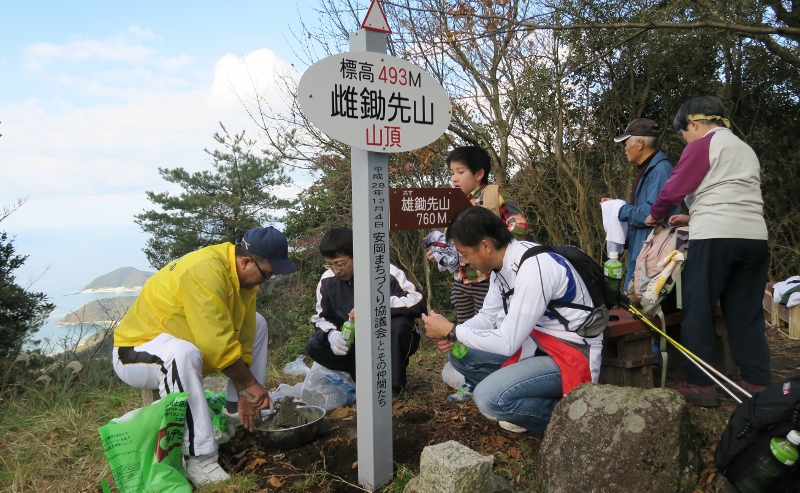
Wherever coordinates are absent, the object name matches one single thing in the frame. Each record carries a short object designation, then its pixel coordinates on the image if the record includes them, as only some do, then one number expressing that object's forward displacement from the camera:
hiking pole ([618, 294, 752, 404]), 3.09
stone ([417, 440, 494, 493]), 2.24
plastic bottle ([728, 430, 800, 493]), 2.17
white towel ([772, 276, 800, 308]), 5.77
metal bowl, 3.25
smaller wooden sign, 2.95
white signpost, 2.59
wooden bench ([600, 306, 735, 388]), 3.29
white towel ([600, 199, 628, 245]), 4.12
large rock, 2.31
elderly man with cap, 3.95
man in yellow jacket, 3.03
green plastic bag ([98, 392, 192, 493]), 2.71
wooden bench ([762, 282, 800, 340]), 5.74
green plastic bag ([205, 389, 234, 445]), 3.41
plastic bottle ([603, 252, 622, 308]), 3.06
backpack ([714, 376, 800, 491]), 2.19
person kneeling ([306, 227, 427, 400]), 3.97
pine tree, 15.29
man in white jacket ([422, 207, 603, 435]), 2.76
